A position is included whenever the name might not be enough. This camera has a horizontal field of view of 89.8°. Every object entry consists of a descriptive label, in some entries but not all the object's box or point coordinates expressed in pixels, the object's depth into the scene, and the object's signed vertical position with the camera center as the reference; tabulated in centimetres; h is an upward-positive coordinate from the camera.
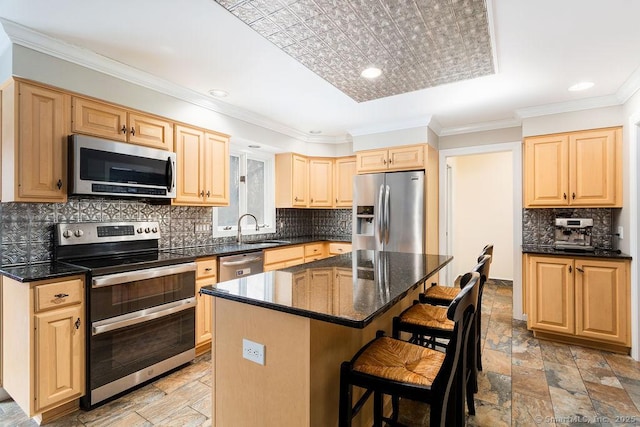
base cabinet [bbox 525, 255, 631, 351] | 303 -85
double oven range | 217 -68
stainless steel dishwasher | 308 -53
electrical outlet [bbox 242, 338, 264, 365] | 144 -63
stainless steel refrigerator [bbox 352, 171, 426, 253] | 397 +2
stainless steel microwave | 230 +35
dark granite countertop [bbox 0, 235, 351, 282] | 196 -37
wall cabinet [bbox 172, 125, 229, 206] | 306 +47
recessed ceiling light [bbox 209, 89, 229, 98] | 309 +119
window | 403 +25
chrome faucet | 398 -24
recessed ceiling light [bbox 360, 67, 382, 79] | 258 +117
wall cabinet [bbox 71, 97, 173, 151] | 238 +73
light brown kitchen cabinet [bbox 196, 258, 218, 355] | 287 -82
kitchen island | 132 -58
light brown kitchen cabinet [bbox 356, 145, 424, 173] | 402 +72
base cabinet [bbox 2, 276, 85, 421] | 193 -82
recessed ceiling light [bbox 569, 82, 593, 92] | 294 +119
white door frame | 392 -2
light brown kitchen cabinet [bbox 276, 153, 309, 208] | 459 +47
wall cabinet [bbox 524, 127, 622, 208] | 321 +47
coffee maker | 338 -22
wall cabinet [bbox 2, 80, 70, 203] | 209 +48
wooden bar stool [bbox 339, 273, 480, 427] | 122 -66
